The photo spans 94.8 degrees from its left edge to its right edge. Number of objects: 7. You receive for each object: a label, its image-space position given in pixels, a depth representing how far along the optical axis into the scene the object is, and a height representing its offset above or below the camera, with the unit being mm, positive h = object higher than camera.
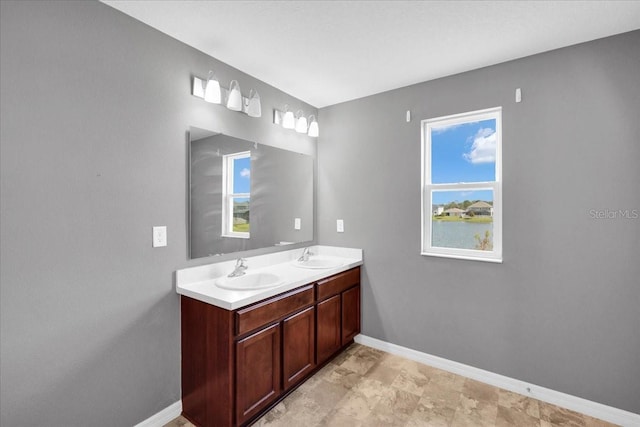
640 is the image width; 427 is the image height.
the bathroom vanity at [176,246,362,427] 1680 -826
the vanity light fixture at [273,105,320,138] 2676 +852
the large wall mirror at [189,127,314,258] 2057 +140
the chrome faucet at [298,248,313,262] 2740 -419
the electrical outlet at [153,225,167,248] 1824 -151
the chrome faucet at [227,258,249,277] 2131 -422
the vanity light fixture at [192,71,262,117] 1998 +839
